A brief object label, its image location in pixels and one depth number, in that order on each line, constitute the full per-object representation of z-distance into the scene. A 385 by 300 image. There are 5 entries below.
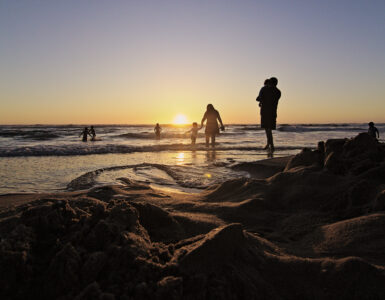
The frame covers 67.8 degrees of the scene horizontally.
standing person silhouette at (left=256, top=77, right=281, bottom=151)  8.02
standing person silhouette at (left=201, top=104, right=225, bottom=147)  11.95
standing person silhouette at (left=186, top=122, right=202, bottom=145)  15.74
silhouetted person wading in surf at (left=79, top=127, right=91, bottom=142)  22.71
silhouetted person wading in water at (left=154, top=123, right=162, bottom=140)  26.18
